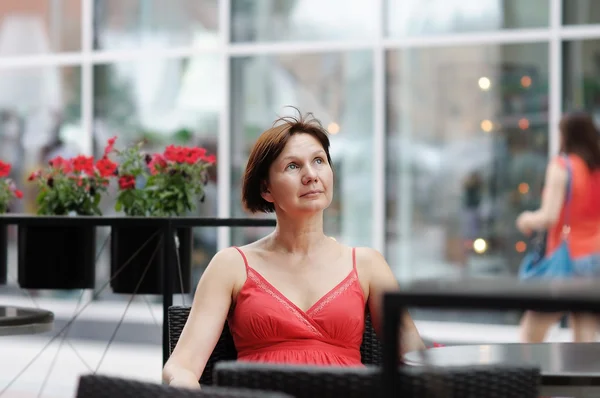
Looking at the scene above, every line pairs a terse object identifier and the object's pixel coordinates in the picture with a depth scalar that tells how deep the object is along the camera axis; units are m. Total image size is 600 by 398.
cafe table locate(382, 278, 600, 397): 2.25
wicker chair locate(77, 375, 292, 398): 2.62
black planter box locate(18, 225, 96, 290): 6.74
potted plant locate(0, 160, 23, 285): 7.38
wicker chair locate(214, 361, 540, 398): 2.78
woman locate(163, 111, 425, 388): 4.15
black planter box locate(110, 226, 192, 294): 6.57
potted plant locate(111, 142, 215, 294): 6.59
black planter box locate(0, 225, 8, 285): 7.33
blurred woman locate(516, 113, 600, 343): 9.09
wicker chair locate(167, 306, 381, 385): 4.29
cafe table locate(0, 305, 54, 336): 5.40
